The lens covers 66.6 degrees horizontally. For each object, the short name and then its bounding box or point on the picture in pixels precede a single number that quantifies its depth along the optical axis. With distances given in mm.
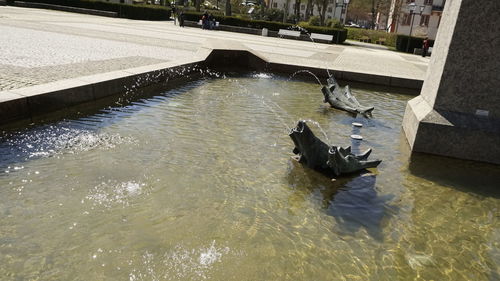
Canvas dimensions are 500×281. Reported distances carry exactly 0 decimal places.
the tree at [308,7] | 45812
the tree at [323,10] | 39706
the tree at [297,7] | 50719
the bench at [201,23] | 28972
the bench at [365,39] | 38716
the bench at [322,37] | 27058
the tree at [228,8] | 40312
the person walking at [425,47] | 23547
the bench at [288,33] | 27228
